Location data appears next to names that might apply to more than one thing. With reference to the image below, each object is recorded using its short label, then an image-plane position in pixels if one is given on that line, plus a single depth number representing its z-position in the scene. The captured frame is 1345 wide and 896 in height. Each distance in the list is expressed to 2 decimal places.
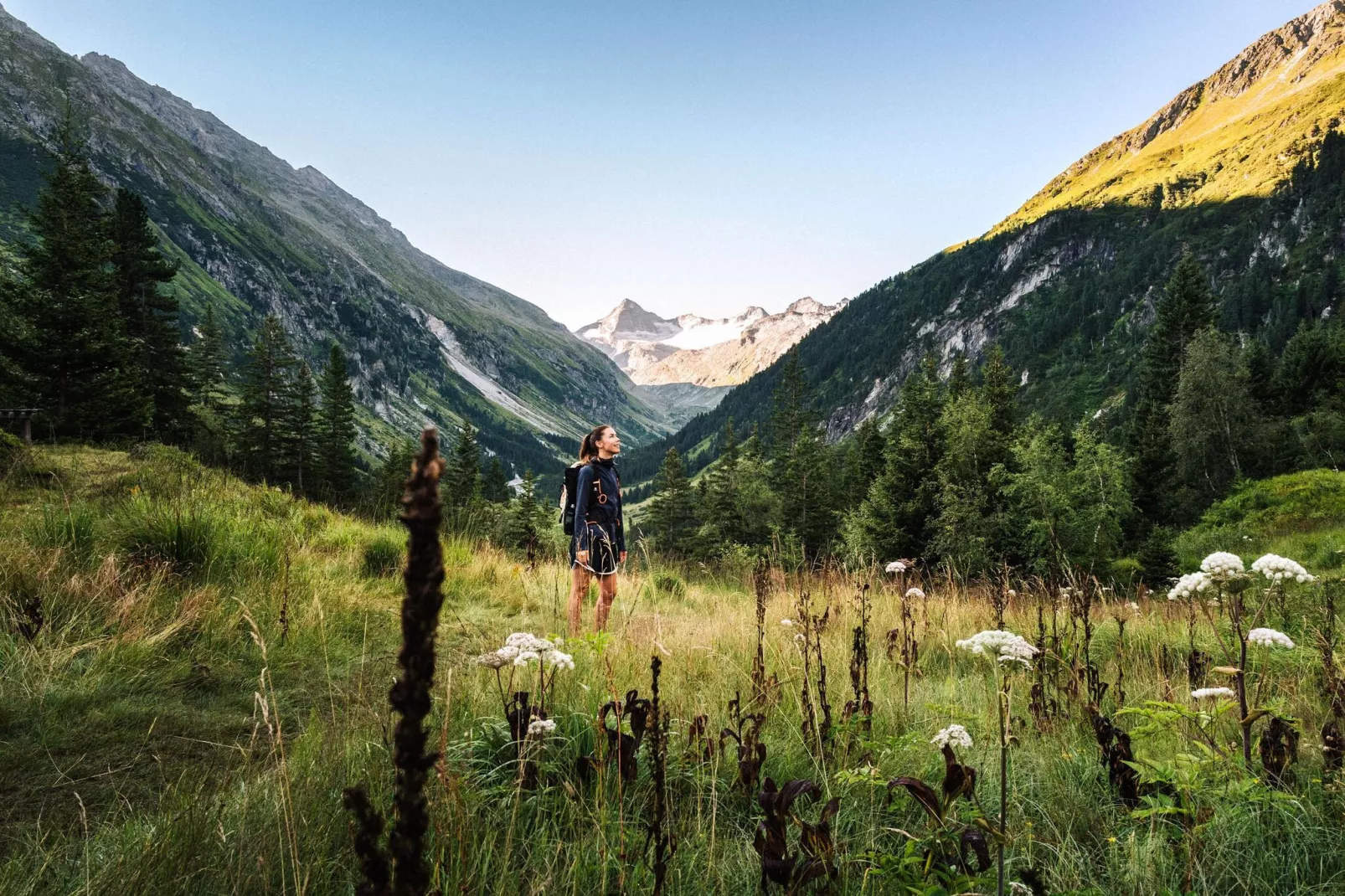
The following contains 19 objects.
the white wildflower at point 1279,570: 2.93
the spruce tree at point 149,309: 27.83
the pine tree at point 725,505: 45.81
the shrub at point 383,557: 7.93
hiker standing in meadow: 6.47
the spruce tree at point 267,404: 41.06
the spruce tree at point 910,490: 28.33
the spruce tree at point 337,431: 44.25
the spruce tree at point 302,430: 42.69
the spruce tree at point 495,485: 58.05
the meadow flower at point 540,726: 2.38
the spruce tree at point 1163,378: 47.38
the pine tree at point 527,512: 35.16
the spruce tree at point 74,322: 16.84
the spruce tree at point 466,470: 46.62
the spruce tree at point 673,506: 55.34
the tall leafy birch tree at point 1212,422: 42.91
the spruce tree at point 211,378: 37.44
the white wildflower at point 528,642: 2.73
